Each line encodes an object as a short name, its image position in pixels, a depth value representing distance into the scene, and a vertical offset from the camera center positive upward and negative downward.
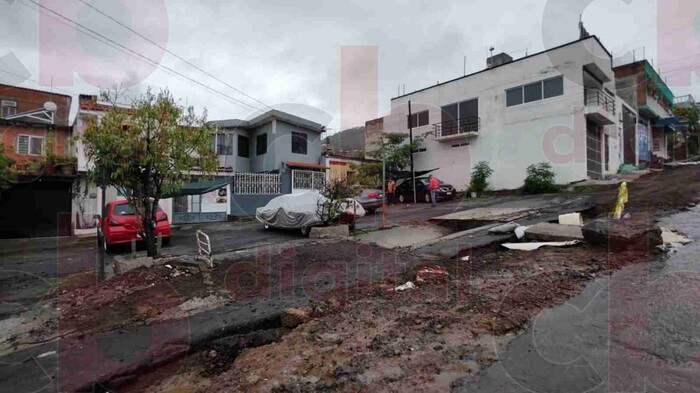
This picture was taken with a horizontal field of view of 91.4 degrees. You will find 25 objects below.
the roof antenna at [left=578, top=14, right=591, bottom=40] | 18.06 +9.07
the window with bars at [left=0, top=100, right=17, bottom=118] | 21.55 +6.11
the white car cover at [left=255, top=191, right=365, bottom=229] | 9.50 -0.29
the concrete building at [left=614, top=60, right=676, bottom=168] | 24.80 +7.33
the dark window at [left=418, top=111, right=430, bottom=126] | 24.71 +5.90
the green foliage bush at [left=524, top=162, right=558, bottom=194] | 17.23 +0.89
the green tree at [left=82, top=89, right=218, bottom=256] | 5.40 +0.86
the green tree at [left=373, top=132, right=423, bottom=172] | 24.08 +3.57
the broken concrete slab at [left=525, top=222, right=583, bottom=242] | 6.51 -0.70
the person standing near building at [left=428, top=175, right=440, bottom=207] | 16.48 +0.62
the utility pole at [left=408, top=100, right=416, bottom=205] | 20.23 +4.06
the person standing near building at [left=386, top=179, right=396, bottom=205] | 21.12 +0.39
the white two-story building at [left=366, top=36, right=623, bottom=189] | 17.80 +4.64
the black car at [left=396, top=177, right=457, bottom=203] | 18.95 +0.43
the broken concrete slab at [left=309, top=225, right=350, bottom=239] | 8.90 -0.82
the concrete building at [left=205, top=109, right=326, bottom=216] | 17.08 +2.73
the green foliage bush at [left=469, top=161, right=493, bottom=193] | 20.61 +1.22
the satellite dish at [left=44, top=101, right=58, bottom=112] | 17.11 +4.83
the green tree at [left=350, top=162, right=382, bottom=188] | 10.57 +2.00
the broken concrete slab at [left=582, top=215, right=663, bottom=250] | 5.52 -0.63
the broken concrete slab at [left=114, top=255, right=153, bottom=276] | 5.62 -1.03
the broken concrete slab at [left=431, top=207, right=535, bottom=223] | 9.94 -0.52
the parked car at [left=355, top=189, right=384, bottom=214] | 14.53 -0.02
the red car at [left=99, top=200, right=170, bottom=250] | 8.57 -0.58
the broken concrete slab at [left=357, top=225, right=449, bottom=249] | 7.78 -0.94
